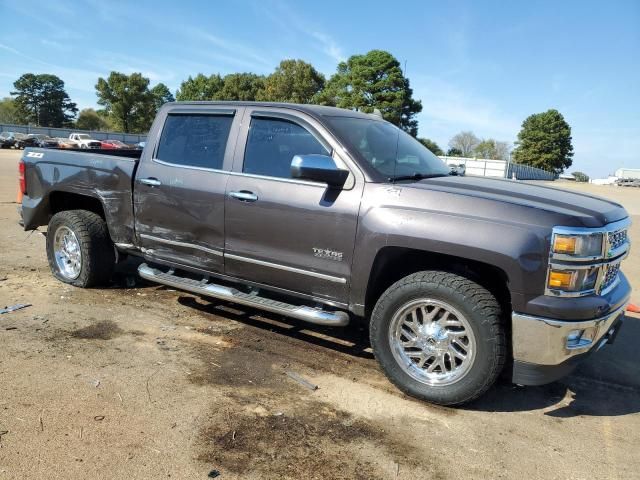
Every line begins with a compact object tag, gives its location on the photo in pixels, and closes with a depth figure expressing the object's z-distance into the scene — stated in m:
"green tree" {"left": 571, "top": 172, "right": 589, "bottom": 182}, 99.12
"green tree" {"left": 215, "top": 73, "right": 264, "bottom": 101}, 64.81
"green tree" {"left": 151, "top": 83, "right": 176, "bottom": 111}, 99.22
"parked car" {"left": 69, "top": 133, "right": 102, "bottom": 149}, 51.38
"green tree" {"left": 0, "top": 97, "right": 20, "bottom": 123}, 96.25
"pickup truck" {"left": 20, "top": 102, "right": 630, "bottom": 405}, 3.16
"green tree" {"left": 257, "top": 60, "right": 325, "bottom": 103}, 56.12
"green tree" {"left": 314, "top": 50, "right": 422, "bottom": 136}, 49.99
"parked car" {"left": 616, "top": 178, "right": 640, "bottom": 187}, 80.31
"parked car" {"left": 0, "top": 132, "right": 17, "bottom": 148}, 53.34
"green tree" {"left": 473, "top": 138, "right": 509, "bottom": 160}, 96.62
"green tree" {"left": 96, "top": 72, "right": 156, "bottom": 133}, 73.65
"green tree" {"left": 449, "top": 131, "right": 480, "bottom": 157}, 95.82
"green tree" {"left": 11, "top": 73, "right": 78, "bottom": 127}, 96.62
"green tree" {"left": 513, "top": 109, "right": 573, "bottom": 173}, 79.69
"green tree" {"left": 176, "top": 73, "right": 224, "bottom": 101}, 68.94
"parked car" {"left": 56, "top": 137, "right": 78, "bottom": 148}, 48.95
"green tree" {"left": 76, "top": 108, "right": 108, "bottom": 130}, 94.31
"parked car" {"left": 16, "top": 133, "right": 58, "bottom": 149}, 51.51
